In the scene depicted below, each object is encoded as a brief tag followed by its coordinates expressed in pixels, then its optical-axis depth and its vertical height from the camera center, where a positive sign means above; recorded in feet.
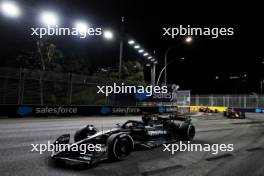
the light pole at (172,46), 74.33 +16.02
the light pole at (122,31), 75.46 +18.29
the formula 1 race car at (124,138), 19.42 -3.15
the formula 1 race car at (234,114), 83.49 -3.73
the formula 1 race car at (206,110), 125.70 -3.90
